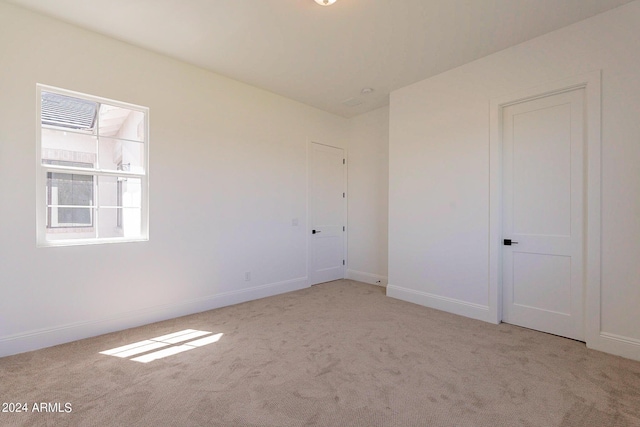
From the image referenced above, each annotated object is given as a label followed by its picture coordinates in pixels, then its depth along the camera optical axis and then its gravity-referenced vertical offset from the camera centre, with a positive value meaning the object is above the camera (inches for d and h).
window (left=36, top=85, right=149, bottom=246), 110.6 +17.7
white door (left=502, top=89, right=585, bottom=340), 113.2 -0.5
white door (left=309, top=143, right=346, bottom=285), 198.7 +0.6
